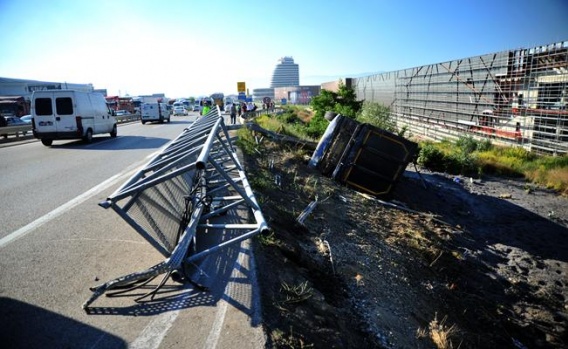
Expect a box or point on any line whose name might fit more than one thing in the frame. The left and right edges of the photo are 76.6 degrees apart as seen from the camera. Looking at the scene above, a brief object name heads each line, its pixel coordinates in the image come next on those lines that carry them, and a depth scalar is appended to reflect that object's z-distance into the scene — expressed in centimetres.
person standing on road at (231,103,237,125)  2623
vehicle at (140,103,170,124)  2922
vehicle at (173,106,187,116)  4686
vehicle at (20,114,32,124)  2670
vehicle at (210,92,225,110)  5381
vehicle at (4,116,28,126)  2523
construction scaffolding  1596
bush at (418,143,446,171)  1602
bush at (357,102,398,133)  2166
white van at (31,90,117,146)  1458
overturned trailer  1127
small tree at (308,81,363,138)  2671
